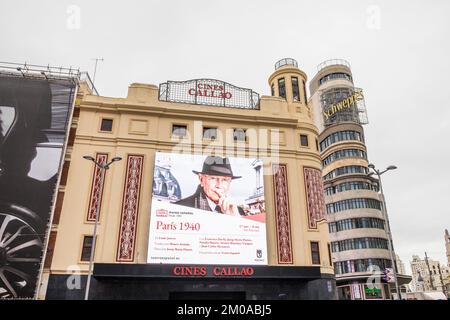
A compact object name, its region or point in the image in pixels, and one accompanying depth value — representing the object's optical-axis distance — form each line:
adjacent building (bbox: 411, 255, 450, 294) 137.21
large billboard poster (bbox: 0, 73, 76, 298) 22.73
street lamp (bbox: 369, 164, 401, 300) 22.14
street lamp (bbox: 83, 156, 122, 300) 19.63
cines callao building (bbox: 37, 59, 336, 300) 23.84
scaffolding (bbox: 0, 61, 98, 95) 28.58
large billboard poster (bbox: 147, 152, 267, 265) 24.17
